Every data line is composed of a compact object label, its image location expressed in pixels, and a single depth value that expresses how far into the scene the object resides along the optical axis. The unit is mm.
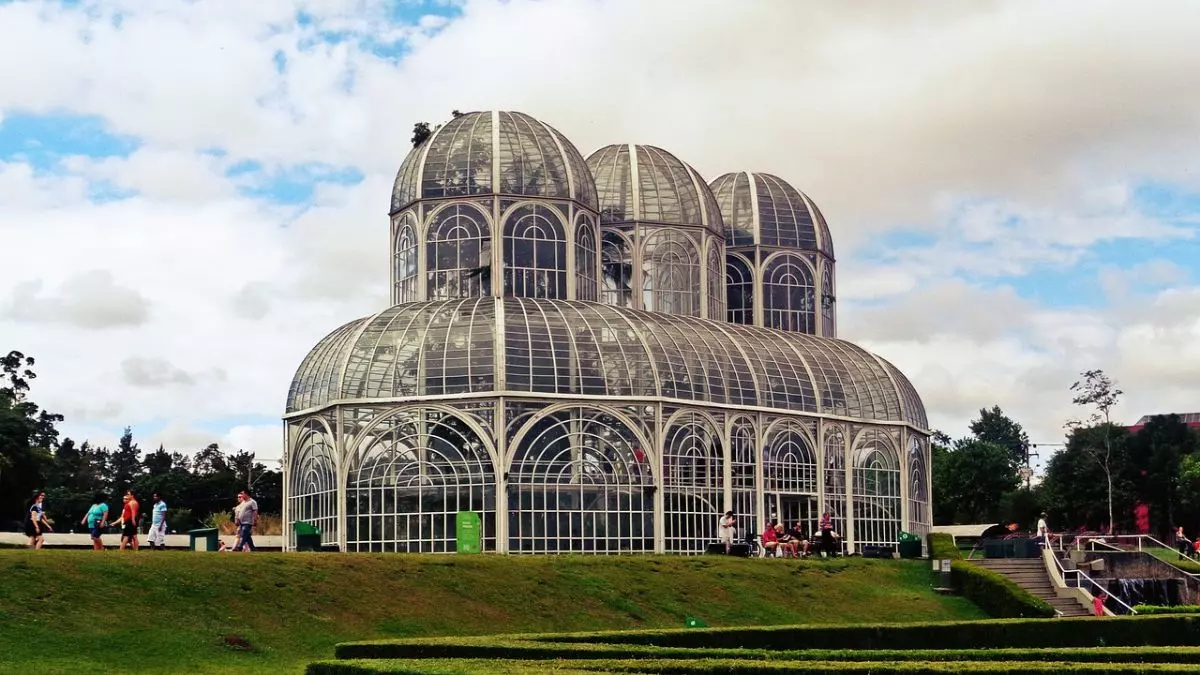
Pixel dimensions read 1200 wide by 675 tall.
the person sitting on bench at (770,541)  66188
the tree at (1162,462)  109625
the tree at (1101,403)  112562
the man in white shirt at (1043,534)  68062
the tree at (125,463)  158175
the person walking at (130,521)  51969
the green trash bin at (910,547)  71938
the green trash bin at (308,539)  64125
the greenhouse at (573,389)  68188
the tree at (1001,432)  181875
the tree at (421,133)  80938
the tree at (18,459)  98438
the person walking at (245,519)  55594
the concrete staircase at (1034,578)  62469
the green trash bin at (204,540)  58344
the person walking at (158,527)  53938
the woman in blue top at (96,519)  51981
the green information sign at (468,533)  63656
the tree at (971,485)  137625
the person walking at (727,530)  66500
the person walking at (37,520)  51188
